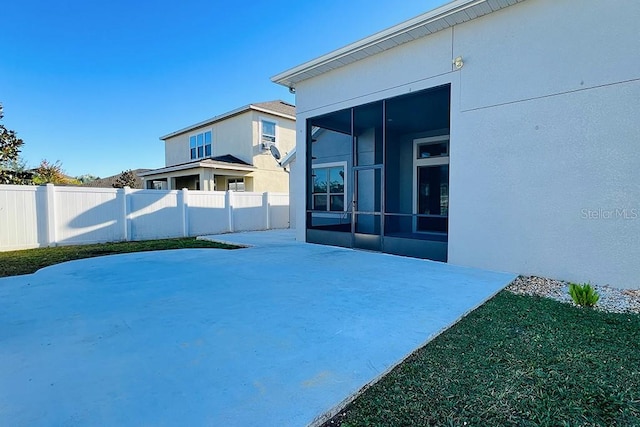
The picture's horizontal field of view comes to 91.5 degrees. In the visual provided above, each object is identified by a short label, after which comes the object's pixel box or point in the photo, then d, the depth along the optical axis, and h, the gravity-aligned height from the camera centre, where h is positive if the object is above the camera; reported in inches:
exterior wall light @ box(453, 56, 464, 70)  261.1 +114.4
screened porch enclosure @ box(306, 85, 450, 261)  346.9 +39.7
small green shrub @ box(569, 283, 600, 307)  168.4 -53.9
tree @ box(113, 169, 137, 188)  1053.2 +71.8
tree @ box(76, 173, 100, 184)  1376.0 +110.5
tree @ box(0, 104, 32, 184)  512.7 +75.2
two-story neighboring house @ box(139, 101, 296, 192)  649.0 +116.8
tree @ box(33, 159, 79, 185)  764.2 +71.6
